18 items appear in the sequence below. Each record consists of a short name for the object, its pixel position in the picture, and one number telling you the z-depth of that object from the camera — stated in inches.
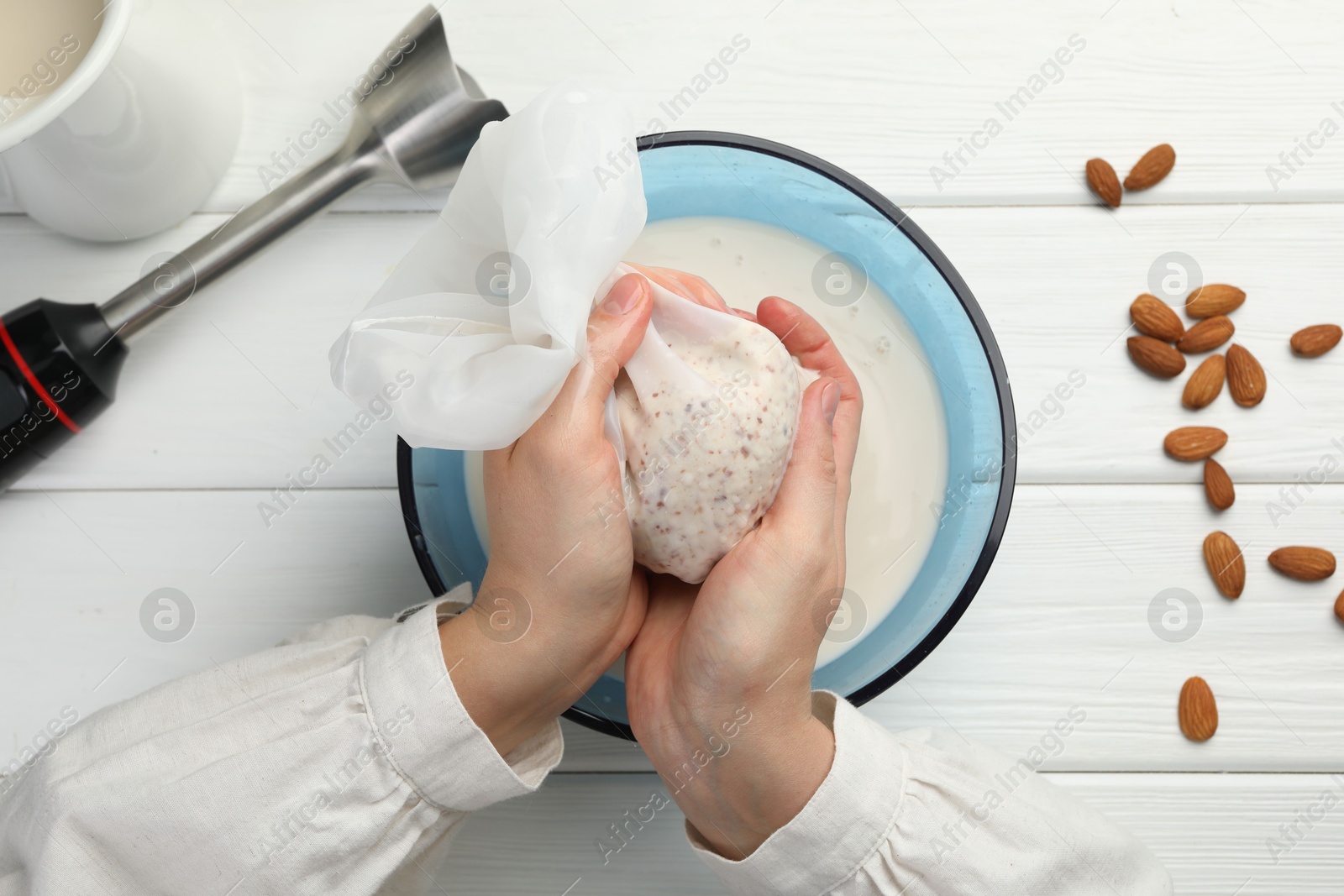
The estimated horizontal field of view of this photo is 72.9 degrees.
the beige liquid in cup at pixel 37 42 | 24.7
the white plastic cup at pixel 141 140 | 27.2
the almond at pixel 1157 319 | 32.2
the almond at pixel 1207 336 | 32.3
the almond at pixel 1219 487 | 31.9
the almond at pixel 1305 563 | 32.1
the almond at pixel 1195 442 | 31.9
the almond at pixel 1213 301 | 32.5
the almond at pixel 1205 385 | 32.0
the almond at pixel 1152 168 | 32.7
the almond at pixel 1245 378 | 32.2
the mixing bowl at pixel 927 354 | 27.5
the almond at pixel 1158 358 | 32.0
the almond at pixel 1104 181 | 32.5
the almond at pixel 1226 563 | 32.0
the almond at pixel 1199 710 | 31.8
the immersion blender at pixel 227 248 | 30.3
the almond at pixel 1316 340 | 32.6
